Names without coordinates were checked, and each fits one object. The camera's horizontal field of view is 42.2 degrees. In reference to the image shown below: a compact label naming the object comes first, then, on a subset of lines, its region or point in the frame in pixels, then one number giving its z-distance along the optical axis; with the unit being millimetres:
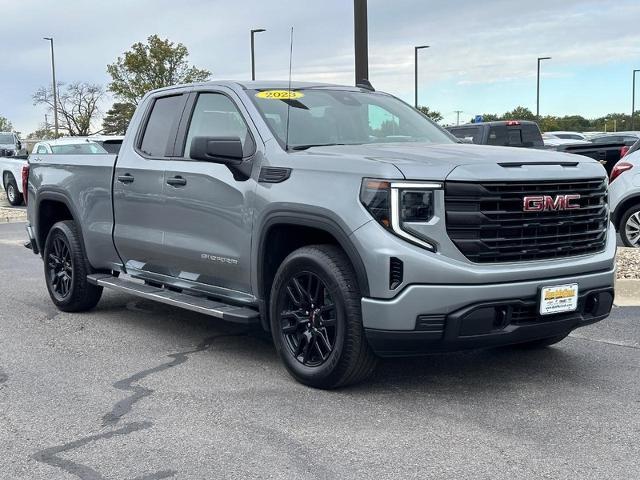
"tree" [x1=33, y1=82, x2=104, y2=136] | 58312
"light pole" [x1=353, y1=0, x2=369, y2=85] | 10836
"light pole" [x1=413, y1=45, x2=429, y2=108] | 39844
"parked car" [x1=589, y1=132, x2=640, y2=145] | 26797
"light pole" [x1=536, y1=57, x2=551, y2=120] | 49709
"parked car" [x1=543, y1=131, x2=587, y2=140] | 37625
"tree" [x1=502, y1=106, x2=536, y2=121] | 68969
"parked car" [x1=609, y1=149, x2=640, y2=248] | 10531
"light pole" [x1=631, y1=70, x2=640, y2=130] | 63362
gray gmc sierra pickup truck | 4559
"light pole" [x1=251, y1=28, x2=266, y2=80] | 31897
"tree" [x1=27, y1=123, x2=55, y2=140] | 64781
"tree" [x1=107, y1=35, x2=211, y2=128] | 48219
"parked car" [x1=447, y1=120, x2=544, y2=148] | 15008
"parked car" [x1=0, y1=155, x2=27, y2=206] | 21906
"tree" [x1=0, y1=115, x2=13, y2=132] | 103312
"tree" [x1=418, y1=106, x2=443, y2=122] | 47200
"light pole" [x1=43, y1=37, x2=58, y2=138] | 49500
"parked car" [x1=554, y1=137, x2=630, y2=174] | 14375
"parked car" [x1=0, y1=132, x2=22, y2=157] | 40072
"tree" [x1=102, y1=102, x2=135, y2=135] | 49894
